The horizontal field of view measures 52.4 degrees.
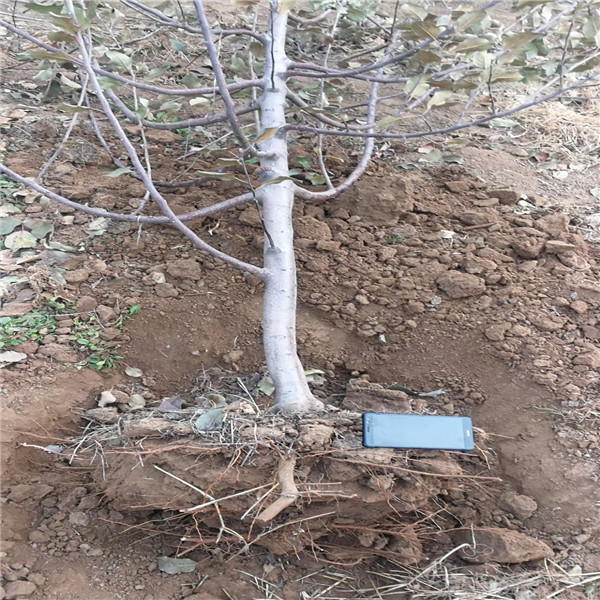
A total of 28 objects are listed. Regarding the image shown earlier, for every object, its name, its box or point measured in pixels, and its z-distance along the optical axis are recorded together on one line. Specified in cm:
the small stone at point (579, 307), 211
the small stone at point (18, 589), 140
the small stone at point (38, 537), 154
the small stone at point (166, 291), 205
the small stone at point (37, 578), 144
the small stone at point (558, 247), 228
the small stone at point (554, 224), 235
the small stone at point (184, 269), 212
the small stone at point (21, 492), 159
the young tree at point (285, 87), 169
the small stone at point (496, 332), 203
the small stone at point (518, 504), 167
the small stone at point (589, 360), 194
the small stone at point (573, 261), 225
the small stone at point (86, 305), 197
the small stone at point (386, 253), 224
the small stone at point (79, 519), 159
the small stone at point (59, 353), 183
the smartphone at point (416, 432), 153
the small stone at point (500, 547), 156
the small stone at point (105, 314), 196
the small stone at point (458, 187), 252
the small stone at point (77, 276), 204
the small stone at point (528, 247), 226
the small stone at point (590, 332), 205
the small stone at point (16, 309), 191
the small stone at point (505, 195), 250
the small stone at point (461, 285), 214
